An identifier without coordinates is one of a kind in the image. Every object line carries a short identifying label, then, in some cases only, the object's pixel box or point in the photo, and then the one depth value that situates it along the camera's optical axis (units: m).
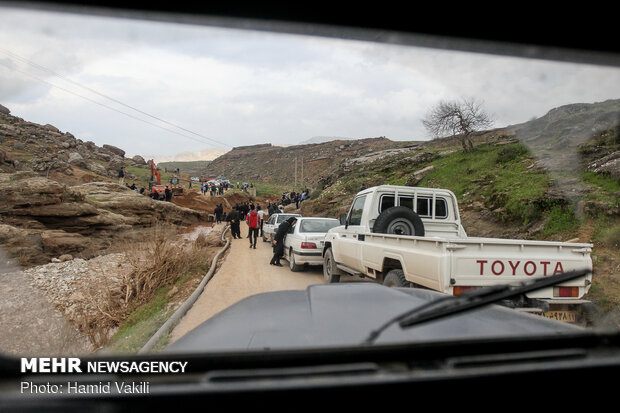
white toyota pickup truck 4.25
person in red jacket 16.17
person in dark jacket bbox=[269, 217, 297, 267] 10.94
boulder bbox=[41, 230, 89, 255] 14.84
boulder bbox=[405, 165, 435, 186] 19.34
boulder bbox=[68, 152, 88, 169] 15.73
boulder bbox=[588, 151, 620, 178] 7.23
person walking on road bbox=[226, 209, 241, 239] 18.75
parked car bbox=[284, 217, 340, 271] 9.84
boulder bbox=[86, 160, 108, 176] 15.97
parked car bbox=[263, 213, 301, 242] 17.64
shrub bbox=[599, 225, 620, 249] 8.30
